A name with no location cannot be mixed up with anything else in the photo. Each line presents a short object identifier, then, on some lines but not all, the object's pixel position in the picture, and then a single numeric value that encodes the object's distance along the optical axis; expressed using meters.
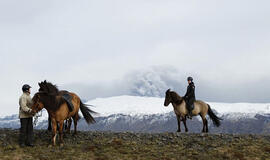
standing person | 16.20
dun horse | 20.62
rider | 20.73
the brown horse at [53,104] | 16.08
